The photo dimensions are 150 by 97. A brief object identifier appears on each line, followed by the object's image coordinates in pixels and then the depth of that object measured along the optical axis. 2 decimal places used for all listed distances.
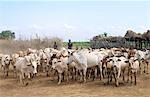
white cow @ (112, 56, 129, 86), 15.25
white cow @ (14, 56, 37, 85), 17.08
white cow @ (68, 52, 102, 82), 16.80
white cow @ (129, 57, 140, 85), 15.50
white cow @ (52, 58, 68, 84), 16.83
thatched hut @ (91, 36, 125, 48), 39.12
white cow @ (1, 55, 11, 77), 20.77
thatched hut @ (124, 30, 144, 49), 36.03
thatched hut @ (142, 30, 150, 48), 33.45
